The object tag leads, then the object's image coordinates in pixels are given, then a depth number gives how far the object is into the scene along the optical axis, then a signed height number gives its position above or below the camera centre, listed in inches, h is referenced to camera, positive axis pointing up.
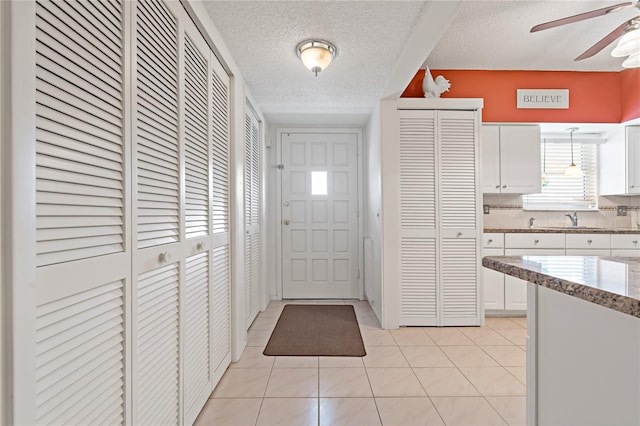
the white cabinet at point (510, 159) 131.0 +22.3
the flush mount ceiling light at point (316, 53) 83.0 +42.1
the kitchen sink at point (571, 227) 145.4 -6.4
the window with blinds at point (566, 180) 149.8 +15.6
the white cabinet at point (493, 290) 126.0 -30.6
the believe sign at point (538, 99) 133.5 +47.8
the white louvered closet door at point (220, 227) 76.1 -3.5
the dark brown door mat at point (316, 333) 100.0 -43.1
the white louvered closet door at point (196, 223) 60.9 -2.0
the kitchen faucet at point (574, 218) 146.9 -2.3
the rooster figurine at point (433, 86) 121.9 +49.1
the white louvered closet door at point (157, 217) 44.2 -0.6
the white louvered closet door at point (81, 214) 28.7 -0.1
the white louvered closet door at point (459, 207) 120.3 +2.3
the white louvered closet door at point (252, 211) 116.9 +1.0
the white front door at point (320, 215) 162.9 -0.9
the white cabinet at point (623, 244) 123.4 -12.0
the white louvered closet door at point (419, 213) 120.5 +0.1
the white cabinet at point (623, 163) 134.0 +21.7
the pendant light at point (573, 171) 138.7 +18.4
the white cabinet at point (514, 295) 126.6 -32.7
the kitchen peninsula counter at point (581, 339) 28.4 -13.6
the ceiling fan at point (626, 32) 72.9 +42.7
